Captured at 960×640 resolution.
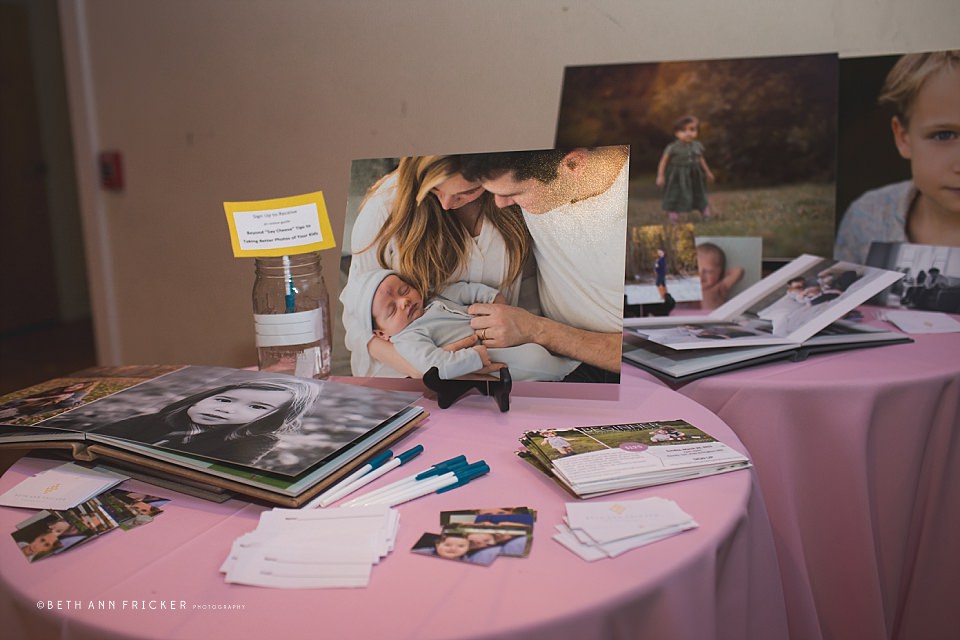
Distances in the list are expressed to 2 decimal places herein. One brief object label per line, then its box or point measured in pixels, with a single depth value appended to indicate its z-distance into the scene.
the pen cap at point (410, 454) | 0.85
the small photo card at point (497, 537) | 0.66
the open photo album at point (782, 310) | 1.28
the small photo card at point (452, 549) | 0.64
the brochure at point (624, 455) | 0.76
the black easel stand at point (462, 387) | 1.00
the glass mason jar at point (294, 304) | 1.15
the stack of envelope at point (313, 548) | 0.62
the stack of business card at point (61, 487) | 0.77
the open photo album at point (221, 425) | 0.76
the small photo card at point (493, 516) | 0.71
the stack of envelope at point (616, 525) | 0.65
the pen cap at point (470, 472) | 0.79
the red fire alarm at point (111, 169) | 2.40
